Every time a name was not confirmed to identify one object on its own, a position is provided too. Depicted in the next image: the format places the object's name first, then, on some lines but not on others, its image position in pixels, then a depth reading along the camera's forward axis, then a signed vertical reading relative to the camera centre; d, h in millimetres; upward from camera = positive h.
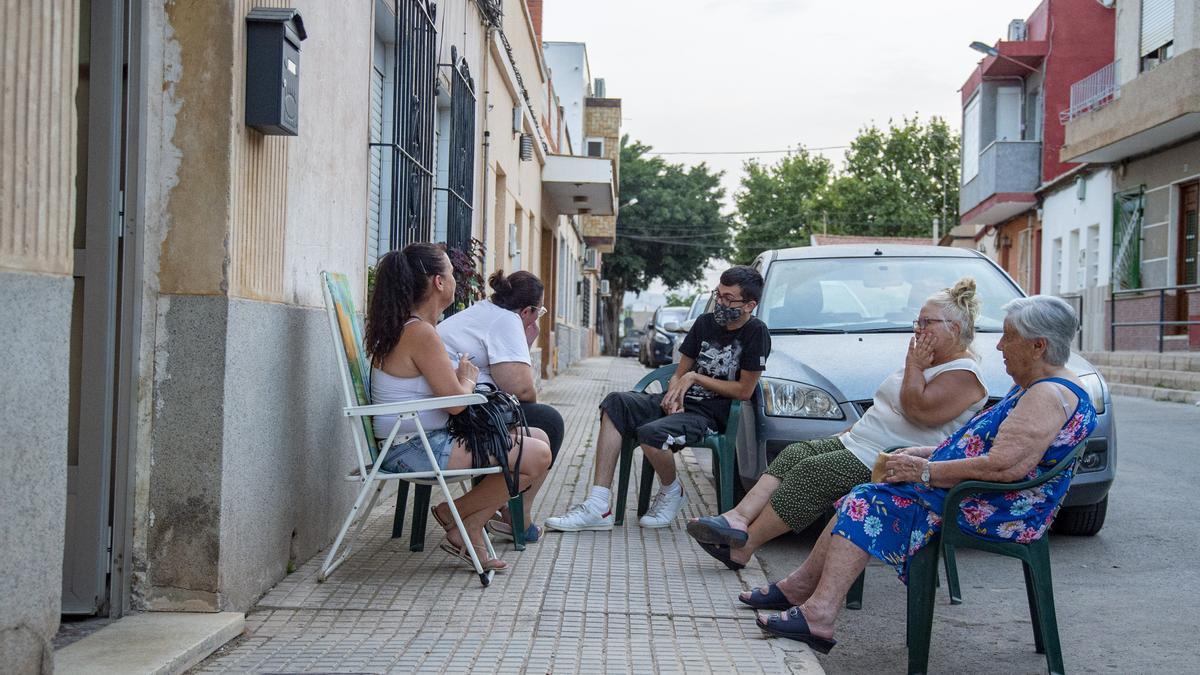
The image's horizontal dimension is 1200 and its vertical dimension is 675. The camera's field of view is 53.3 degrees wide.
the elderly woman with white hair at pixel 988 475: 3820 -481
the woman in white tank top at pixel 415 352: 4883 -160
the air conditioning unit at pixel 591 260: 37575 +1836
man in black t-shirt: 6117 -432
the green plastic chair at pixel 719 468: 6098 -775
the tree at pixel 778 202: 61312 +6359
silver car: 6000 -89
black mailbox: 4254 +871
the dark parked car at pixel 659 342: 31031 -565
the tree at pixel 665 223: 57375 +4732
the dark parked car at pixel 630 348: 54688 -1317
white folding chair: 4738 -407
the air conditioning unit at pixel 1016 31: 31016 +7843
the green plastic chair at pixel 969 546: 3855 -799
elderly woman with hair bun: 4898 -451
